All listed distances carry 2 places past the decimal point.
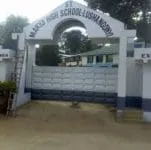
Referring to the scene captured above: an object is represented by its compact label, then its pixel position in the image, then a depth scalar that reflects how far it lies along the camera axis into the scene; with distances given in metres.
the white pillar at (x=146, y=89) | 6.84
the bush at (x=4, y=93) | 6.93
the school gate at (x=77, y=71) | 7.00
